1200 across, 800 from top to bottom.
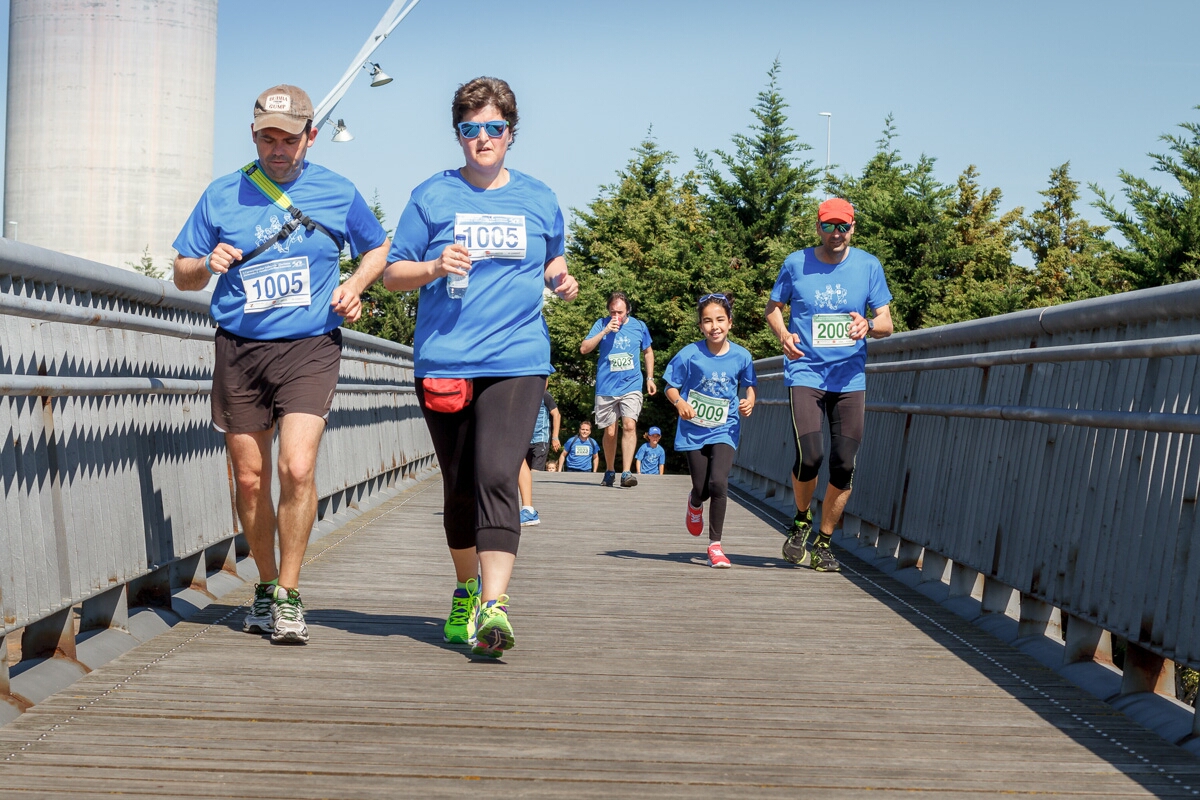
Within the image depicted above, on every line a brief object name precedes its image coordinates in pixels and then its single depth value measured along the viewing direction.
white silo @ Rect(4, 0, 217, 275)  91.31
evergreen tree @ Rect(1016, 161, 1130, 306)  33.34
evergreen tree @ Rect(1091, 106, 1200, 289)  29.05
